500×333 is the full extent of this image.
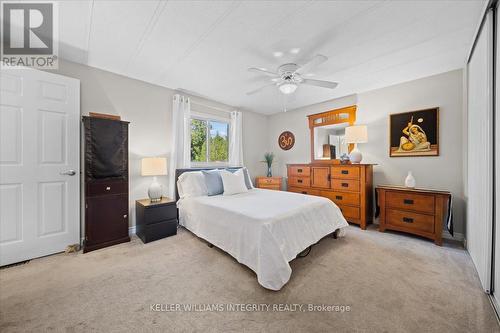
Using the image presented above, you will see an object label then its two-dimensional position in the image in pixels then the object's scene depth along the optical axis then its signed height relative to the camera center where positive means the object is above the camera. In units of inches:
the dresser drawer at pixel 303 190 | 156.3 -20.6
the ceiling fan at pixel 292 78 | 99.7 +48.3
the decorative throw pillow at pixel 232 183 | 128.5 -11.6
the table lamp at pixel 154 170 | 115.9 -2.8
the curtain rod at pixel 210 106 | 155.2 +51.0
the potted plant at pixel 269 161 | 198.6 +5.2
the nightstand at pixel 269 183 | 183.3 -16.3
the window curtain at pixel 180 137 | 140.6 +21.7
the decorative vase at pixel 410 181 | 119.6 -9.0
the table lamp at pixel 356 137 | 135.9 +21.0
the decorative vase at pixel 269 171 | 198.1 -5.5
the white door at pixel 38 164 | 84.0 +0.6
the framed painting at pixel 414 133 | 120.0 +22.0
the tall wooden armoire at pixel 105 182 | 97.7 -9.2
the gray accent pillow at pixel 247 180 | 146.8 -11.1
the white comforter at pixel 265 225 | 69.7 -27.2
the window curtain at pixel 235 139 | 180.4 +25.2
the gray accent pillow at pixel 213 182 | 127.6 -11.4
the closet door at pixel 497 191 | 59.2 -7.7
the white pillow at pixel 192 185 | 126.0 -12.8
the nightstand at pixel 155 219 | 108.9 -31.8
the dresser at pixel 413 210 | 105.6 -25.7
